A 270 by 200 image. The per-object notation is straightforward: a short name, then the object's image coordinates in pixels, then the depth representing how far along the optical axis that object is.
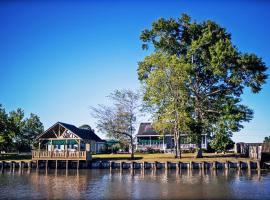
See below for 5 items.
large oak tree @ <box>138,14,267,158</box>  33.00
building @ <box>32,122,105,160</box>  34.48
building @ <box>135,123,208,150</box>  45.67
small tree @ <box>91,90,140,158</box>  39.09
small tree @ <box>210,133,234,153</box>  33.69
